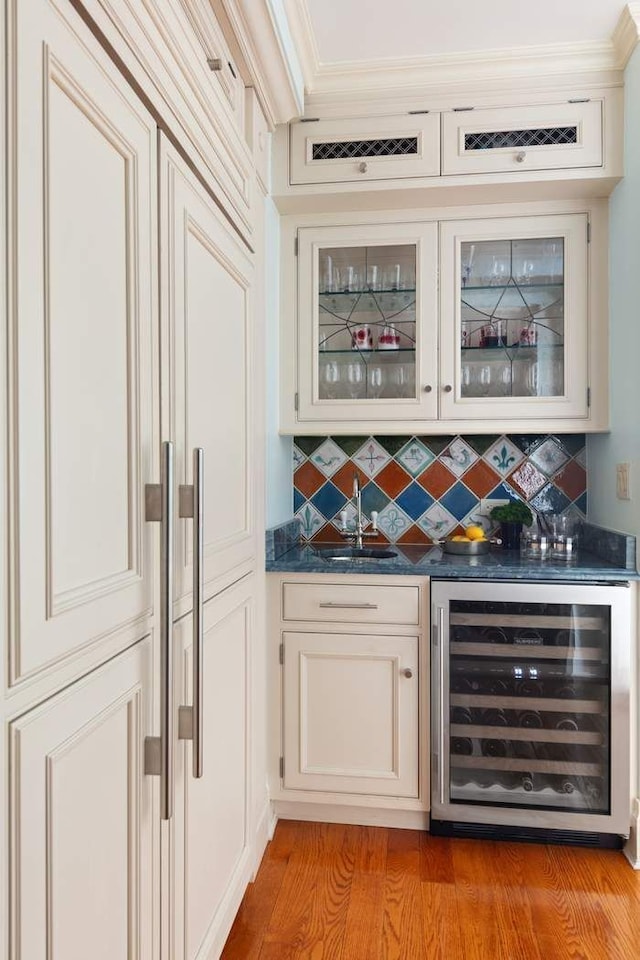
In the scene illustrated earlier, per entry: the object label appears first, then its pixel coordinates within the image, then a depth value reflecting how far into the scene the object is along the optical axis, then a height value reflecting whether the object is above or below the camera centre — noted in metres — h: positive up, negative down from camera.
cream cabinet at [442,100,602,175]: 2.23 +1.17
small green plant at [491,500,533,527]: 2.54 -0.15
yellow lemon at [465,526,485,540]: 2.51 -0.23
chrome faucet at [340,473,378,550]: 2.69 -0.23
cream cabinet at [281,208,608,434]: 2.40 +0.57
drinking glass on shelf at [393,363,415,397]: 2.51 +0.36
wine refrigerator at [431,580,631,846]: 2.08 -0.77
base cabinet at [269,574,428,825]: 2.17 -0.74
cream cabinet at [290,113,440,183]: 2.31 +1.18
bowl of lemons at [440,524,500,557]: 2.43 -0.26
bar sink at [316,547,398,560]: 2.55 -0.31
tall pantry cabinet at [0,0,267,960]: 0.77 -0.07
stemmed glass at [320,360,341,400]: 2.54 +0.37
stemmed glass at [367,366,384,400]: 2.52 +0.36
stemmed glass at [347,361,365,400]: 2.53 +0.37
